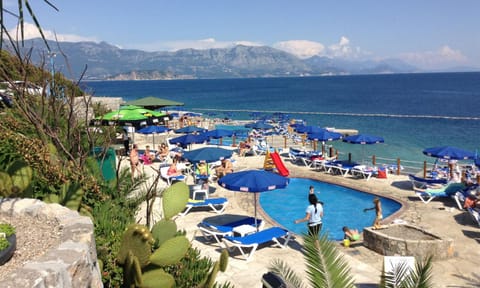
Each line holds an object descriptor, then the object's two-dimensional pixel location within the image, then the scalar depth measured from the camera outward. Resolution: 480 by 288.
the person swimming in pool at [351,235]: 9.10
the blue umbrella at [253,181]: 8.73
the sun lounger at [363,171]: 15.52
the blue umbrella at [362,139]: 16.47
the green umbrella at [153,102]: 24.04
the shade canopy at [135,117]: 16.66
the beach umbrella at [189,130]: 20.28
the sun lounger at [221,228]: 8.75
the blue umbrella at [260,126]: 25.20
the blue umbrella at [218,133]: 18.31
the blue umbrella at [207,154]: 12.45
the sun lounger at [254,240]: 7.92
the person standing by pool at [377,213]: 9.49
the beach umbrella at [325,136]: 17.00
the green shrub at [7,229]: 3.39
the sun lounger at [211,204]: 10.91
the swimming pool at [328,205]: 11.72
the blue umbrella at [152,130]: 19.77
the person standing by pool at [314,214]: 8.15
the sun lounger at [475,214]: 9.66
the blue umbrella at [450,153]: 13.67
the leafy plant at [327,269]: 3.22
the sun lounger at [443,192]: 12.07
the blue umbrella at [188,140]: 16.11
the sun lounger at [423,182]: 13.41
